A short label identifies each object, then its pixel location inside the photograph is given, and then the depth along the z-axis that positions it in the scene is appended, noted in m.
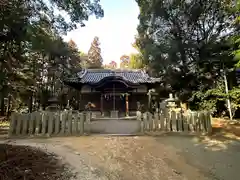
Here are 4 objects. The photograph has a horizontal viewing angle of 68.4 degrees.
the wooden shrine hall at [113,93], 15.52
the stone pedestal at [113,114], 14.75
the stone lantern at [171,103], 10.10
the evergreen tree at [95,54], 33.74
